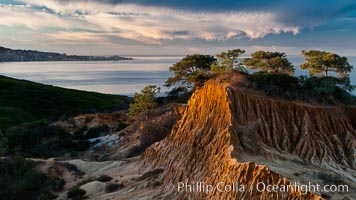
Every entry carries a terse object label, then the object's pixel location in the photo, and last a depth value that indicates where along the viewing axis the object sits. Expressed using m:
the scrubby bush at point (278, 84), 24.93
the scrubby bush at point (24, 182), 24.20
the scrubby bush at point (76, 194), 23.75
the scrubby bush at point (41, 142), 41.16
